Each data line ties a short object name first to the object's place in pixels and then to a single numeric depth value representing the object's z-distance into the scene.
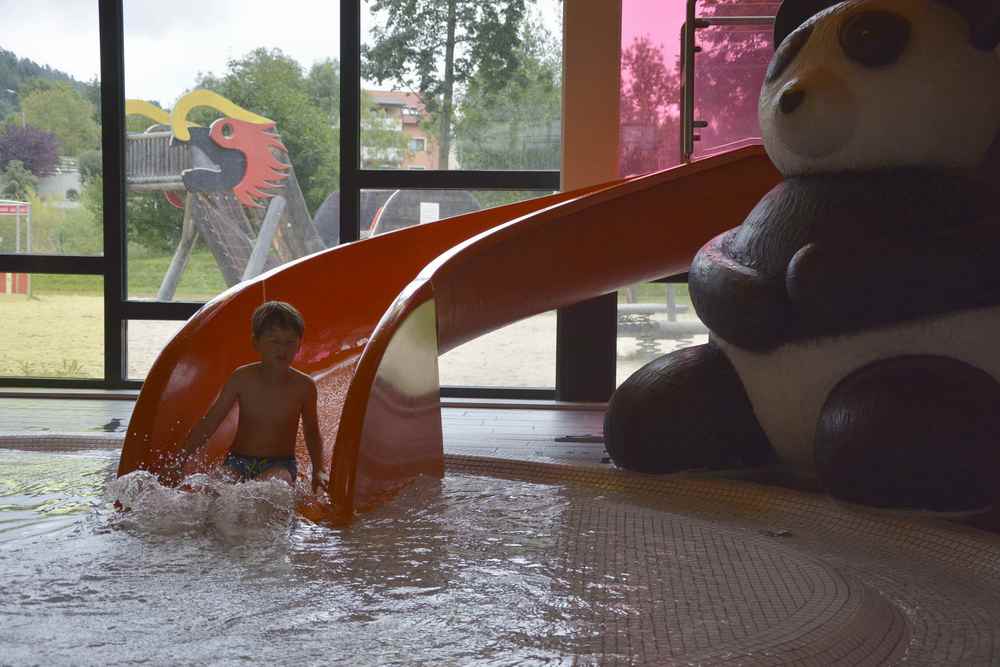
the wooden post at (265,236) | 4.92
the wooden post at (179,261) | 4.94
